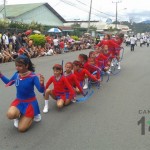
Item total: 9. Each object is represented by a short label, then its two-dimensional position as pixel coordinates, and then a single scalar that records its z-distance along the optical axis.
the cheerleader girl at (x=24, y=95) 2.87
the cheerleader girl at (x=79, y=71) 4.43
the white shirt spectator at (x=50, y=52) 11.99
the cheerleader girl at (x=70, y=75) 3.86
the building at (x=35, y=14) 24.50
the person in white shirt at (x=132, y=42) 15.11
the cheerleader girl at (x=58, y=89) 3.56
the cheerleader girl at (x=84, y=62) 4.80
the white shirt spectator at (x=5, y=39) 9.64
